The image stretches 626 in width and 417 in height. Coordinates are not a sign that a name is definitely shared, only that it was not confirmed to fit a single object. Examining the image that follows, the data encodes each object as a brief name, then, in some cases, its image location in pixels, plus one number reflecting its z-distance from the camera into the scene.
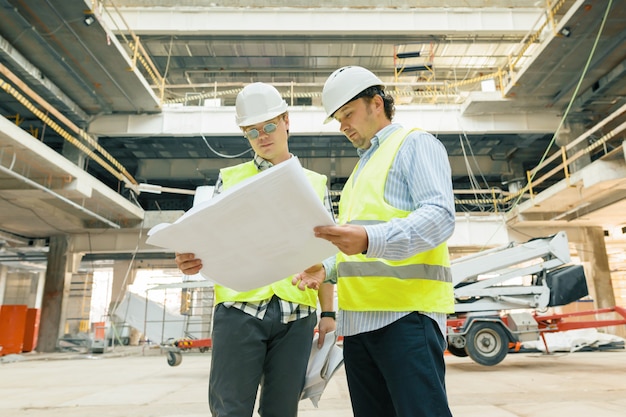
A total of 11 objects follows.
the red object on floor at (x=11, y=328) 14.86
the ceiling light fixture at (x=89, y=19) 9.35
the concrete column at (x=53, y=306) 15.67
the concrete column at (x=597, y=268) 14.21
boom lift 7.25
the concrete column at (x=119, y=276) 22.98
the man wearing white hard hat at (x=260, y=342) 1.58
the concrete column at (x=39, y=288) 27.30
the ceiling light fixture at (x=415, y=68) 15.59
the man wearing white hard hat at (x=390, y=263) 1.24
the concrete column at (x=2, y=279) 24.12
